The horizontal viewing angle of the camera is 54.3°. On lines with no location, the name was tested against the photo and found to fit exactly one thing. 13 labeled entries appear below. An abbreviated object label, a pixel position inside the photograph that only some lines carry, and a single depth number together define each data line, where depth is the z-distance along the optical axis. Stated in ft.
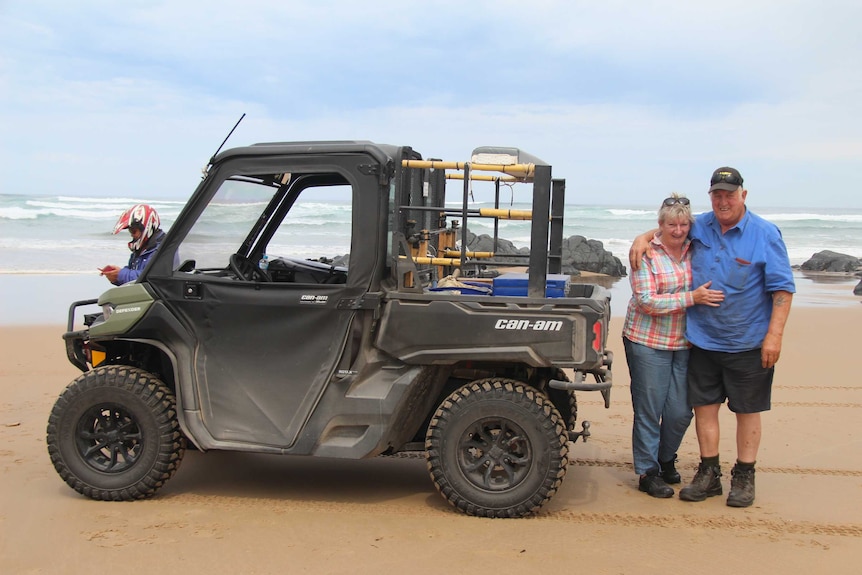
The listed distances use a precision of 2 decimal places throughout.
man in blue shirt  14.90
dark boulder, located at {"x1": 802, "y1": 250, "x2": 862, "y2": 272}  76.33
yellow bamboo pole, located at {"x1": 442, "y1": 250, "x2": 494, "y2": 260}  17.37
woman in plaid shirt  15.51
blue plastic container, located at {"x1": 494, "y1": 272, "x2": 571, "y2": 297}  14.87
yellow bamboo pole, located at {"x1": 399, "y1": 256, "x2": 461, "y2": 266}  14.75
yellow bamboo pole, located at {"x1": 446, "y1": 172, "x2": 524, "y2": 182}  14.71
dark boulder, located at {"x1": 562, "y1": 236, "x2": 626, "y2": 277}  65.67
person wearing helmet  17.08
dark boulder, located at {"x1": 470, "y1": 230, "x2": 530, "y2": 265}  59.36
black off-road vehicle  14.26
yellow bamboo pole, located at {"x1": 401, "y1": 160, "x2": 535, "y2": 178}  14.37
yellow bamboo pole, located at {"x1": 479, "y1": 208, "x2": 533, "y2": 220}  14.40
